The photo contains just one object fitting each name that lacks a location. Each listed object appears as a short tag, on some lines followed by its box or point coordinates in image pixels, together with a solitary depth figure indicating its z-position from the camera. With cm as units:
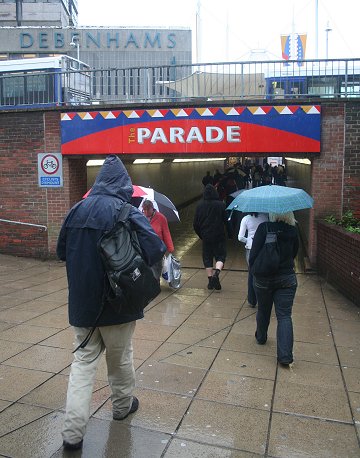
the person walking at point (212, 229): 753
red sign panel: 869
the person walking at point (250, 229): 613
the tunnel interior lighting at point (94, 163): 1201
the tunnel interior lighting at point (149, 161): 1407
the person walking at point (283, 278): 450
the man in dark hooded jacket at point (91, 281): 299
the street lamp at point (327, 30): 2965
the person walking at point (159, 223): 686
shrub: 820
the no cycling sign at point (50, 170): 977
